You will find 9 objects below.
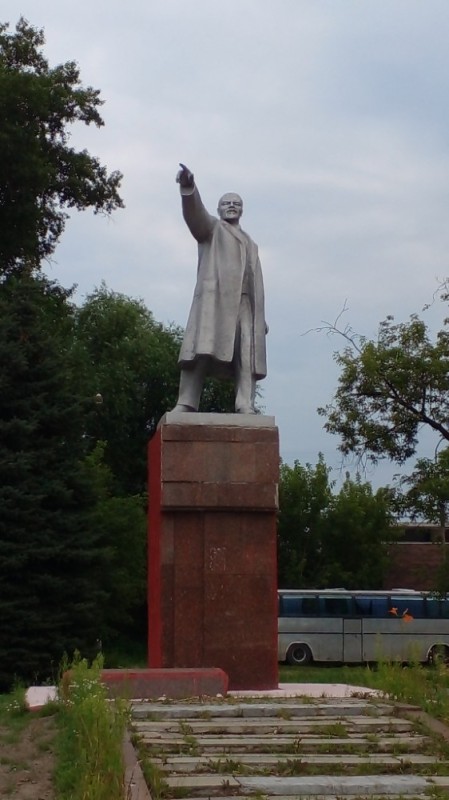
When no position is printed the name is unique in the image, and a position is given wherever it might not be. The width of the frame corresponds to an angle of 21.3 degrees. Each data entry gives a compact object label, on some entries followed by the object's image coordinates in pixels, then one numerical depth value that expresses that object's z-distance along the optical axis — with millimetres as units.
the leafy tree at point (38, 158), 20250
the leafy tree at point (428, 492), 18344
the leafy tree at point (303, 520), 31328
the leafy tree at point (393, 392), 19234
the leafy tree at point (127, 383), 27172
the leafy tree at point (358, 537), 31516
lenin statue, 10625
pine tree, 15047
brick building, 33000
